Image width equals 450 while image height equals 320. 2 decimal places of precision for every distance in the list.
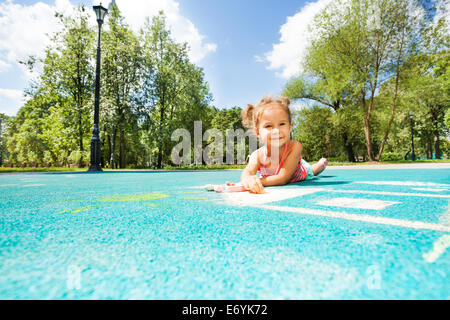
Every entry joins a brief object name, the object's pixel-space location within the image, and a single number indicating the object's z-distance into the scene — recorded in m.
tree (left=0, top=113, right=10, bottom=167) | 36.84
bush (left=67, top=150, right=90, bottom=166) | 17.20
